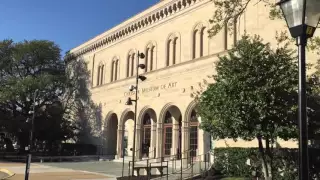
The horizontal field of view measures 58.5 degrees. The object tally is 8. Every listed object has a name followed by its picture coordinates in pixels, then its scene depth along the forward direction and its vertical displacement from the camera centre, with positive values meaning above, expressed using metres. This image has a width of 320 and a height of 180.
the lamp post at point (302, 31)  3.45 +1.23
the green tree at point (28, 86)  28.51 +3.71
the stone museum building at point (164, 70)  18.20 +4.15
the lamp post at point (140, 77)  14.15 +2.34
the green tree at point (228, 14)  9.22 +3.70
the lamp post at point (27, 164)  12.13 -1.79
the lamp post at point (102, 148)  27.73 -2.37
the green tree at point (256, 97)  10.34 +1.06
